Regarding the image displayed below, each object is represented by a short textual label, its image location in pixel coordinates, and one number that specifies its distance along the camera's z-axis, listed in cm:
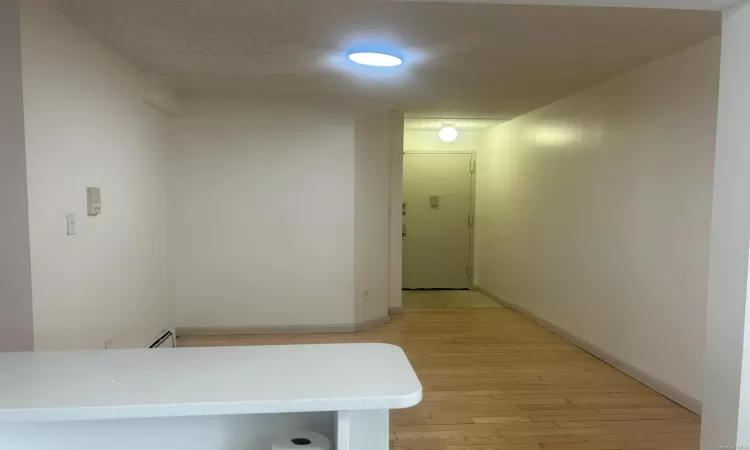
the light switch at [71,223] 264
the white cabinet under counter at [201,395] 133
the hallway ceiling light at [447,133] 661
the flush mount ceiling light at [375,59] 325
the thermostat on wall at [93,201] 289
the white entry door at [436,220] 730
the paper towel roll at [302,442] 149
